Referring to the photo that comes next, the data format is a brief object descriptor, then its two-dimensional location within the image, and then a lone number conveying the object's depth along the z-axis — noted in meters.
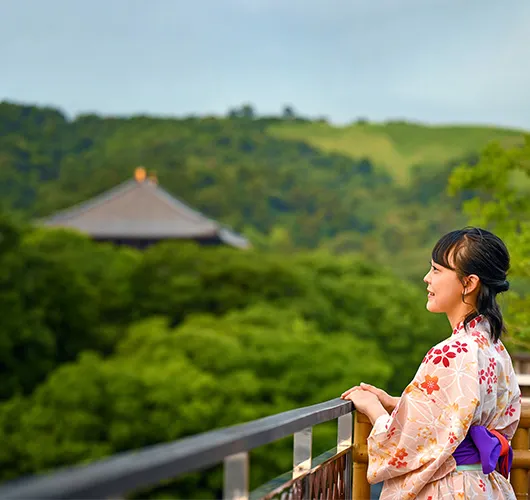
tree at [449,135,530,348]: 8.73
